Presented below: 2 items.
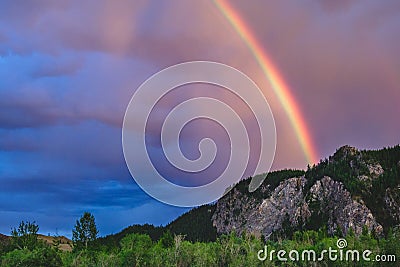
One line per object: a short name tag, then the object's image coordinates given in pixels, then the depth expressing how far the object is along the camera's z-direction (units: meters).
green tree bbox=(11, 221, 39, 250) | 118.69
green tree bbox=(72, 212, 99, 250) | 128.75
